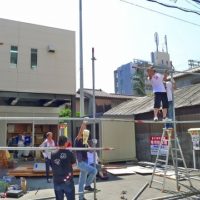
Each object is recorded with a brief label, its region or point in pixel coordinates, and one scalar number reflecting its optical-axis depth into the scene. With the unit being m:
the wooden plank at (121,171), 12.05
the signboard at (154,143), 14.95
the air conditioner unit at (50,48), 17.65
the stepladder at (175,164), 8.32
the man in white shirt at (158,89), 8.37
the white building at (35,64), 16.66
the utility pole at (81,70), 13.89
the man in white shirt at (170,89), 8.65
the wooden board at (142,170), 12.33
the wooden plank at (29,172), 11.74
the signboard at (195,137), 11.81
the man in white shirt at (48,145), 10.42
